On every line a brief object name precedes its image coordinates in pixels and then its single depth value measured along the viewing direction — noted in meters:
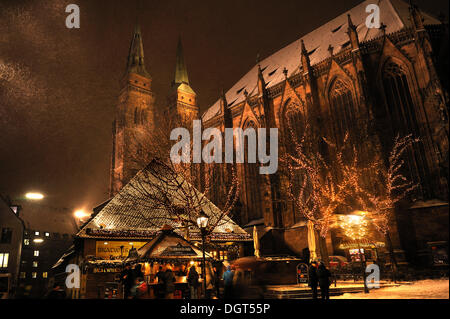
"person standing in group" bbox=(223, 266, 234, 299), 9.44
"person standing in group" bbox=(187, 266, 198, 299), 10.18
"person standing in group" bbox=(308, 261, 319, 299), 9.94
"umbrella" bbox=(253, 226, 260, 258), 17.44
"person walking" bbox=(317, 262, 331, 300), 9.45
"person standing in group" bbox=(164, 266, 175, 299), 9.74
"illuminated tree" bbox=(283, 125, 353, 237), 21.95
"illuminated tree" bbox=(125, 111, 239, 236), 16.15
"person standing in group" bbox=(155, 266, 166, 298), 9.84
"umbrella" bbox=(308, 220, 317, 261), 16.13
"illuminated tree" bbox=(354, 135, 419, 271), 19.64
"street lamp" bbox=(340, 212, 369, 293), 17.55
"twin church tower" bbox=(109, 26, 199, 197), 44.56
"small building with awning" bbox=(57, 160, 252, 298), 12.05
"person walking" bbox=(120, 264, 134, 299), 8.83
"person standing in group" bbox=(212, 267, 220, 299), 11.11
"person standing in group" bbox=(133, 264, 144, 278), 8.87
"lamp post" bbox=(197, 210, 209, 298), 10.51
